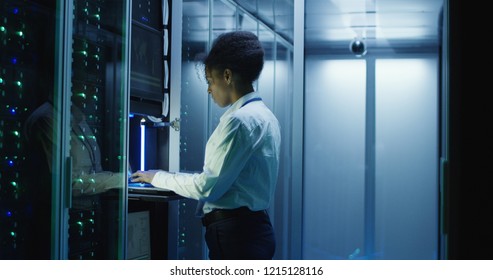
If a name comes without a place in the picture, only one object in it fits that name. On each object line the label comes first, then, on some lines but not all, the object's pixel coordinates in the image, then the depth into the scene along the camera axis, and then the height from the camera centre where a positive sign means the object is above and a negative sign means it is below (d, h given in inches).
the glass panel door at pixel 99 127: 103.0 +4.6
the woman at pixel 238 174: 85.0 -3.0
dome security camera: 202.2 +37.8
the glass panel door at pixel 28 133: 89.0 +2.8
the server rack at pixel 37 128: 89.4 +3.6
